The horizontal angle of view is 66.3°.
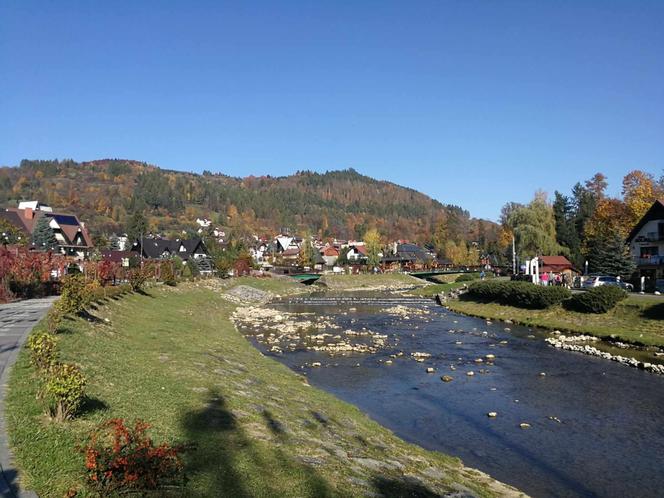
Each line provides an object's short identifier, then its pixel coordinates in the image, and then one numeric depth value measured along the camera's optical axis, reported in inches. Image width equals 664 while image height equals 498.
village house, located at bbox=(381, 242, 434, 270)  5499.5
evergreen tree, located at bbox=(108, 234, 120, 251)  5482.3
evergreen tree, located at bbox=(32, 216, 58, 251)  3255.4
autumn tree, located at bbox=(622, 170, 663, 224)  3161.9
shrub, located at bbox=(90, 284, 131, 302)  1178.9
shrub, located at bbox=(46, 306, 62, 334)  735.4
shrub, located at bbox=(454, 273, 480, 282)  3649.1
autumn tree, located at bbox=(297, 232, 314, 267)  5438.0
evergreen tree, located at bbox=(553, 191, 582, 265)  3917.3
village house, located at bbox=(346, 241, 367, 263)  6058.1
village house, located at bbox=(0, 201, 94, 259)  3666.3
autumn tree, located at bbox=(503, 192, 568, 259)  3494.1
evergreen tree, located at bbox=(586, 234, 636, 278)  2564.0
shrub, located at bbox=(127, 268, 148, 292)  1659.7
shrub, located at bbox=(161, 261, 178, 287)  2208.4
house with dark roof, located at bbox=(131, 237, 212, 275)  4581.7
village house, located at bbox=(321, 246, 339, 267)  6721.0
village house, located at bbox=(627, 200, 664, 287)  2519.7
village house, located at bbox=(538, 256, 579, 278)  3425.2
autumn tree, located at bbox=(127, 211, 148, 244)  5649.6
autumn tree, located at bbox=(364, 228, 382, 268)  5196.9
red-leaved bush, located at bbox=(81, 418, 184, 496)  291.1
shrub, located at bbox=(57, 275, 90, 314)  871.7
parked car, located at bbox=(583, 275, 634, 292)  2027.6
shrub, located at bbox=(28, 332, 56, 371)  467.2
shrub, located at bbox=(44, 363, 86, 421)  390.3
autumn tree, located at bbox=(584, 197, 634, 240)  3262.8
